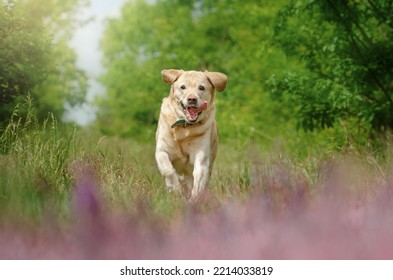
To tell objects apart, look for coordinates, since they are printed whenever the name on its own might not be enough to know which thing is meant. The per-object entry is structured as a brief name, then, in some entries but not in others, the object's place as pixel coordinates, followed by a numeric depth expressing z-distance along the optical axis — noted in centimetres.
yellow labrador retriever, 1473
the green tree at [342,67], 1951
